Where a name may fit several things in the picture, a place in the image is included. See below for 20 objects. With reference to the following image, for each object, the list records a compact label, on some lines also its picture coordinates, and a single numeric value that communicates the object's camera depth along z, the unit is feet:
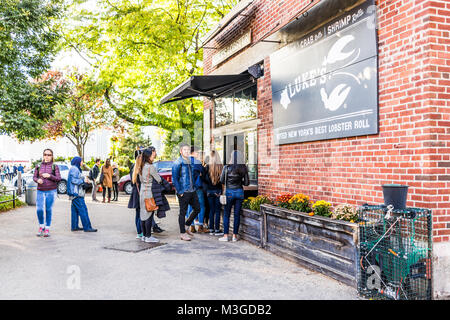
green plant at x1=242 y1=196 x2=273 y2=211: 25.49
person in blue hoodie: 30.19
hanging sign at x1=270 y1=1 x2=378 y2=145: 17.81
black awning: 29.96
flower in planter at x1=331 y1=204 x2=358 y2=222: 17.44
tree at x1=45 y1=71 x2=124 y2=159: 93.56
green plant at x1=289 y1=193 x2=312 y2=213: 21.06
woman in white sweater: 25.93
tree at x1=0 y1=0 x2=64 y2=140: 44.47
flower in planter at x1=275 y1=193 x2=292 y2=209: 22.68
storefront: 14.94
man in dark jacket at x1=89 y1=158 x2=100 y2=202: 51.19
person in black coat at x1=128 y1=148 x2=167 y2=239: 27.20
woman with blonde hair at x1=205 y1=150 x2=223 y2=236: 28.86
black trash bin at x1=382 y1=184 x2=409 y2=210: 14.26
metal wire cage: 14.15
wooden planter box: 16.28
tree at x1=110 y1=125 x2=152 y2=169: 113.50
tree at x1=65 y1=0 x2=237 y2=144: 50.26
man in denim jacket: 26.61
